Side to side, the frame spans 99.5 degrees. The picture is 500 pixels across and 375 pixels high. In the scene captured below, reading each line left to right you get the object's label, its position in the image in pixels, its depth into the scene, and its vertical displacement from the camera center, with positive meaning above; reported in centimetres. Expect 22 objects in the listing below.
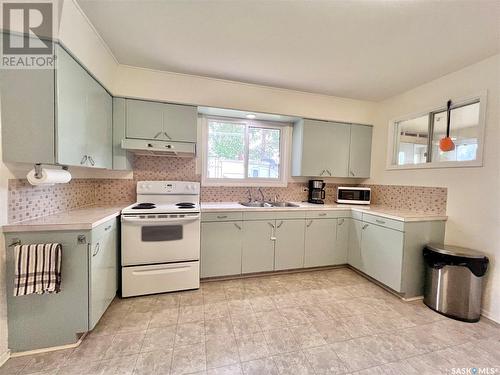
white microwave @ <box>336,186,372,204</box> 315 -17
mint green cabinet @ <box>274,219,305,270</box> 267 -81
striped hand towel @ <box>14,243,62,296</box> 137 -63
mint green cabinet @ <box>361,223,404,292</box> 222 -80
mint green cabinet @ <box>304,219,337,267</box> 278 -80
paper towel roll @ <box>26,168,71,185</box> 146 -3
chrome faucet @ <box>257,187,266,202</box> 316 -20
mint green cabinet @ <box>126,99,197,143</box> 236 +64
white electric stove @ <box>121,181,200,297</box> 211 -74
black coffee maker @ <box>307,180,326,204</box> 316 -15
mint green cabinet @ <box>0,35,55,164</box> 137 +38
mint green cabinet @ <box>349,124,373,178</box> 323 +50
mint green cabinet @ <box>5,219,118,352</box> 144 -91
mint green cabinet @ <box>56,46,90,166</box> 147 +48
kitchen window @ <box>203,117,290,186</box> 300 +41
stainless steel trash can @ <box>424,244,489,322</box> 191 -88
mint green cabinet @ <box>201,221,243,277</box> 244 -81
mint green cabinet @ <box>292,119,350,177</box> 304 +49
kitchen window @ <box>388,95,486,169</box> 211 +58
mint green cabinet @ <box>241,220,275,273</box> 256 -82
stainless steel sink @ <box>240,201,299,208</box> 295 -34
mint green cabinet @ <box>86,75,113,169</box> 188 +48
